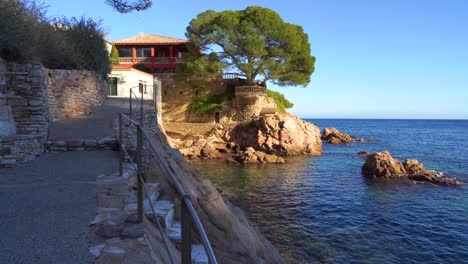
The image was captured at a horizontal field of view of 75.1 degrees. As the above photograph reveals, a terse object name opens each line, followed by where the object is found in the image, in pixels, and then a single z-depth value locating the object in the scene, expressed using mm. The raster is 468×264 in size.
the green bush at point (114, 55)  32453
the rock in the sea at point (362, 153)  31641
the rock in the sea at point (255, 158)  25438
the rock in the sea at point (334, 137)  44097
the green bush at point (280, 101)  36397
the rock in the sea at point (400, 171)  19297
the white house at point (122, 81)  24219
